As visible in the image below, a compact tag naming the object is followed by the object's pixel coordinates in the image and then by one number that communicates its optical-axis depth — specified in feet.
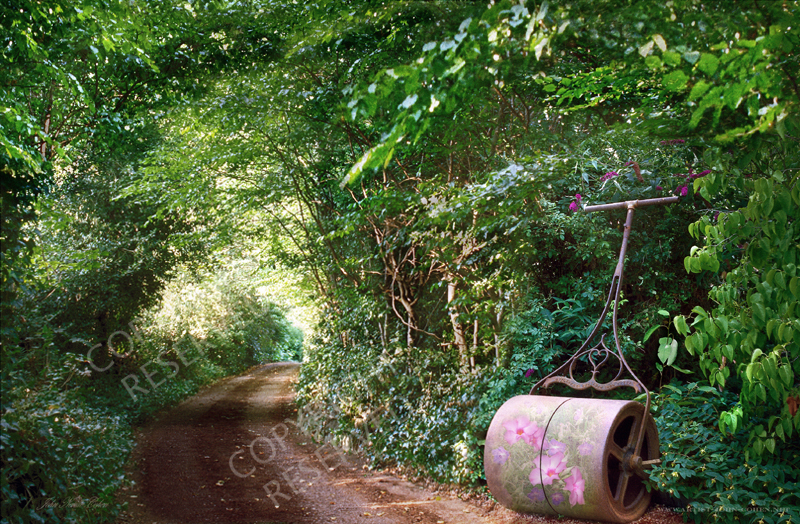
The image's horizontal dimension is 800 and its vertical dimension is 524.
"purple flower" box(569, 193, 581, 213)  14.81
